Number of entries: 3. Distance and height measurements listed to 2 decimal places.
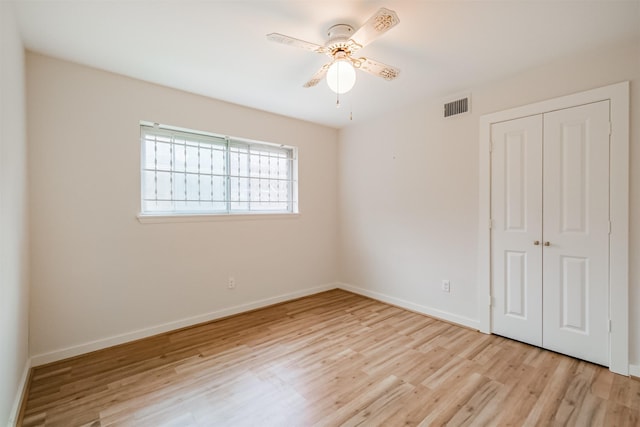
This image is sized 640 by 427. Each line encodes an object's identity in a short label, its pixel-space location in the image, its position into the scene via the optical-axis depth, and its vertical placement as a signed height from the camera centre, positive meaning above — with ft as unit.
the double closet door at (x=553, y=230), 7.34 -0.60
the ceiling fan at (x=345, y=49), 5.55 +3.52
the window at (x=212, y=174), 9.61 +1.45
